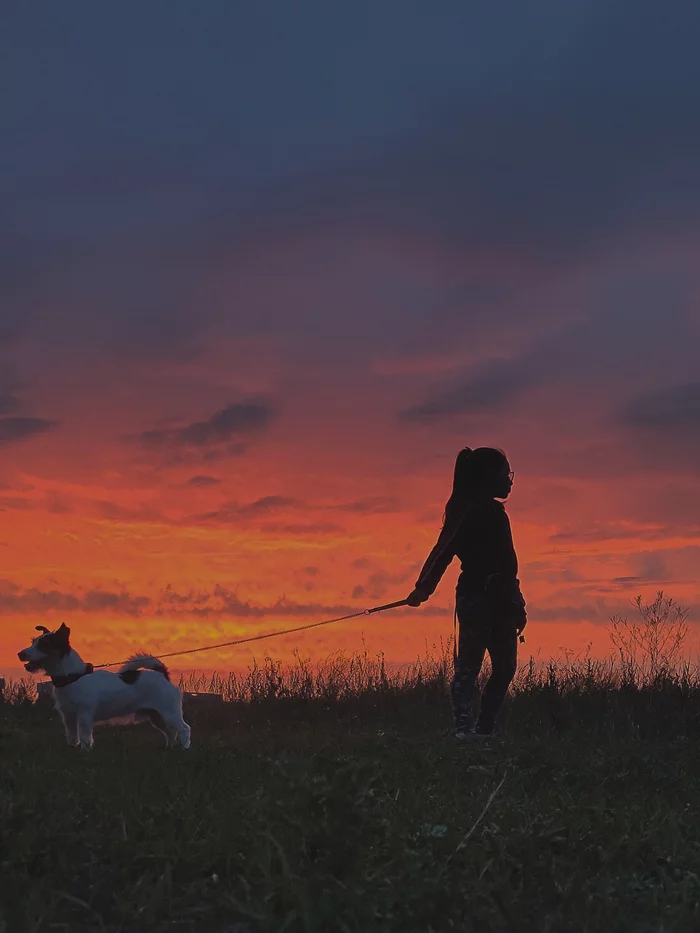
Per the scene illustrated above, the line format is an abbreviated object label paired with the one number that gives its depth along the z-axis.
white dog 10.27
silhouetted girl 10.00
